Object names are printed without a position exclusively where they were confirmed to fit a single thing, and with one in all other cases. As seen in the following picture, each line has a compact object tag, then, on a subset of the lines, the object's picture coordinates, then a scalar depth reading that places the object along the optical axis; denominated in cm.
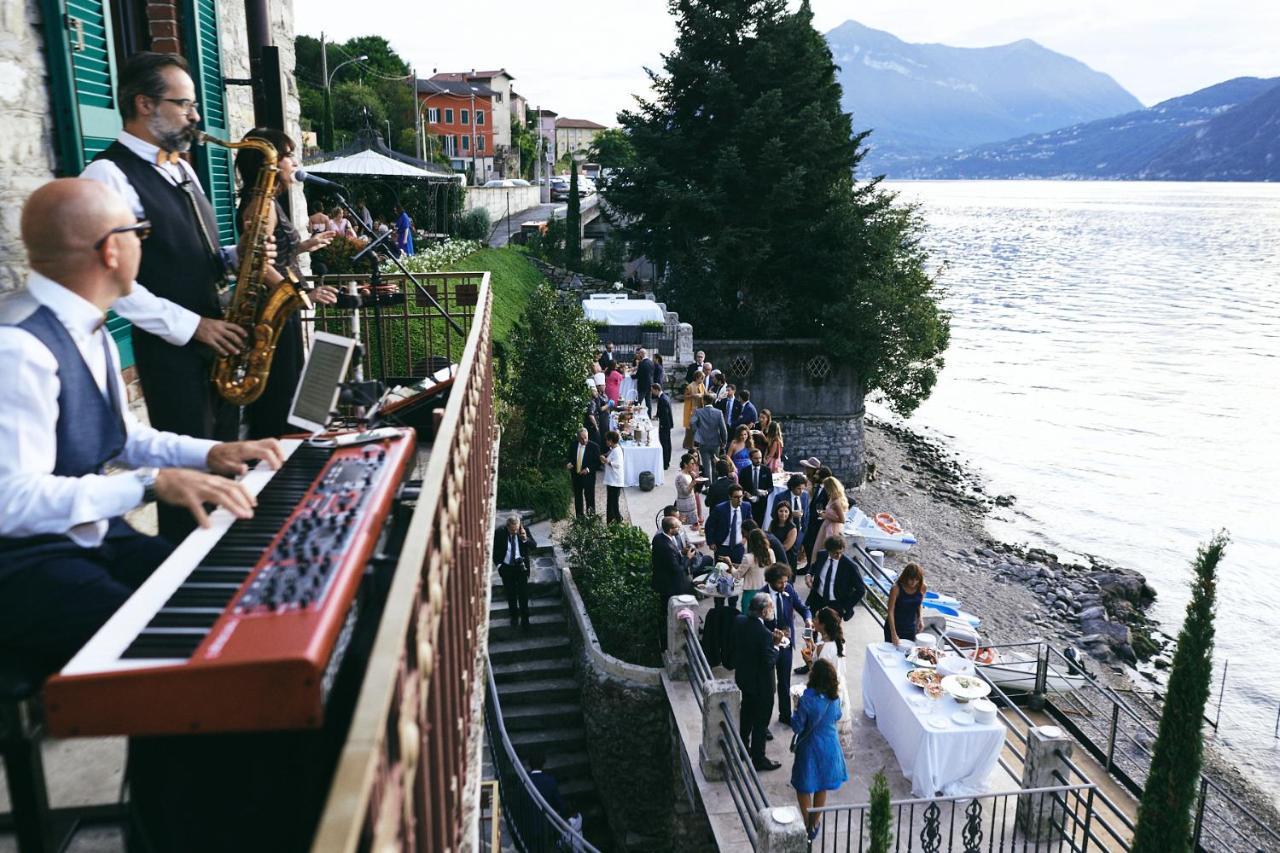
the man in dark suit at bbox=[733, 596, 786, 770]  1059
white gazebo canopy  2459
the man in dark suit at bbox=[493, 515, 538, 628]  1510
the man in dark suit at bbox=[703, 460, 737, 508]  1455
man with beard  442
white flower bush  2214
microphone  622
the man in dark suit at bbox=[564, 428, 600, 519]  1750
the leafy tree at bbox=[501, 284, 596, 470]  1989
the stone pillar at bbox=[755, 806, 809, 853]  924
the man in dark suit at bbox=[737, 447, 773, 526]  1562
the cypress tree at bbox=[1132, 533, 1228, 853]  1036
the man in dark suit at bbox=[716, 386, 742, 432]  2009
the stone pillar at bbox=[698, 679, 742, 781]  1124
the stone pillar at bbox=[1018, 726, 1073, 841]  1058
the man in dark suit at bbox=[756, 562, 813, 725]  1131
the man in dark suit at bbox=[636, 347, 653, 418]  2367
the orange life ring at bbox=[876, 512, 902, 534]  2102
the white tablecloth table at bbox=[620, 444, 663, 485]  2042
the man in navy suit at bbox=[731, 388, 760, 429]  1986
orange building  9102
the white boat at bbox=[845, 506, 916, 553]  2017
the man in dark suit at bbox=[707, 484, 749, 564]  1404
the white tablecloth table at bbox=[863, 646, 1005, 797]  1052
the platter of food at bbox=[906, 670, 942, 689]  1106
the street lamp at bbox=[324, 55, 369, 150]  4522
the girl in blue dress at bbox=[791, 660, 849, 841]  970
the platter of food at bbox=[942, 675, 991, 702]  1076
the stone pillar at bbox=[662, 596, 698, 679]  1298
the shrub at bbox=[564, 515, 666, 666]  1487
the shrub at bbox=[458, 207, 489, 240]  4216
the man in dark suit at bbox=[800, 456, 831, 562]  1491
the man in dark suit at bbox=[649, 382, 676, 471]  2172
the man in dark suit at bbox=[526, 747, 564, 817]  1297
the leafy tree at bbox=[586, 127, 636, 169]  6869
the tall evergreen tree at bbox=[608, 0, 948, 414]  3488
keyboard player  281
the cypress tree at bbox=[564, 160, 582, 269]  4719
